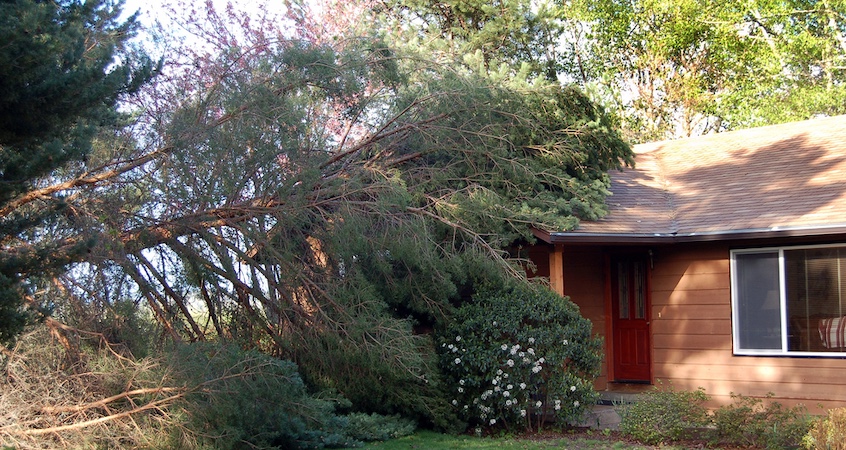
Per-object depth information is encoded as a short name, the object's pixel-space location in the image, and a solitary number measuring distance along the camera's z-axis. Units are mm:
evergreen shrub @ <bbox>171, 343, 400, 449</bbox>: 7688
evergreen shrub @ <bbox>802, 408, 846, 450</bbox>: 7416
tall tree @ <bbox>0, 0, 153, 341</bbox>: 5250
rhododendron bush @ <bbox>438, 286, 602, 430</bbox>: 9992
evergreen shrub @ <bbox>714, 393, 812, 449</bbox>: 8500
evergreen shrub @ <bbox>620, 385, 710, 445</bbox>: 9183
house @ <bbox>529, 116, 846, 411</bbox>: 10250
